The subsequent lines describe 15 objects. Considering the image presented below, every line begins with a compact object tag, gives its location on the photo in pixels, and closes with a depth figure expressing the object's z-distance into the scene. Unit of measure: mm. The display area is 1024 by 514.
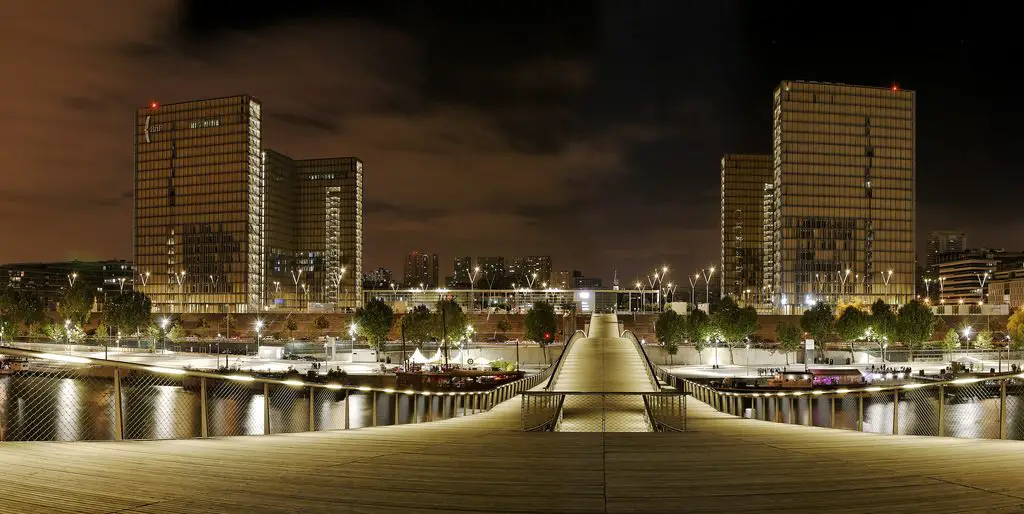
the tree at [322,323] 110750
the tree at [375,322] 76375
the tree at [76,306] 99125
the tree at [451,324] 76125
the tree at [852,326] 79125
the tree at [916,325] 77562
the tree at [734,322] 79062
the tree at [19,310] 95625
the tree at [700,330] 80812
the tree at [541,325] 81875
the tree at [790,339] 74688
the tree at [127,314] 96031
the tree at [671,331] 76438
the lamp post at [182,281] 151625
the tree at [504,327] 104250
